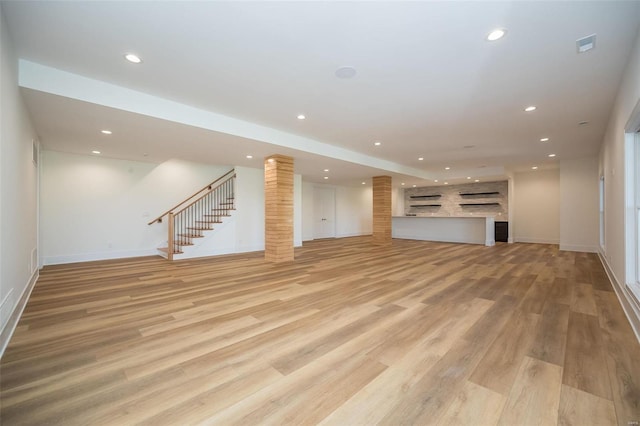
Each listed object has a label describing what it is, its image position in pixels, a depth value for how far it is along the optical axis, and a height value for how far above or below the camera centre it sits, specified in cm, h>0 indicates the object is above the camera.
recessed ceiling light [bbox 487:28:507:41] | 238 +165
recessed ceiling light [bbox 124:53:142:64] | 282 +169
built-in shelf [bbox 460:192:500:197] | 1112 +89
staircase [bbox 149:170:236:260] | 711 -1
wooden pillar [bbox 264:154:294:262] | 628 +13
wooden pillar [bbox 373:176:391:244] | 951 +16
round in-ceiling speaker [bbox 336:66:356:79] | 303 +167
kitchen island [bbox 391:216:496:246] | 939 -59
